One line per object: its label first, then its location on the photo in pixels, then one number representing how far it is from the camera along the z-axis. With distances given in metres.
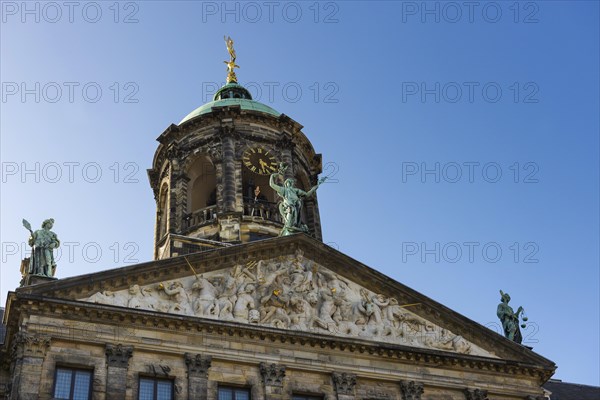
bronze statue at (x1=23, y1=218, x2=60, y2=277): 22.86
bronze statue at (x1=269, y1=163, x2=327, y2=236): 26.48
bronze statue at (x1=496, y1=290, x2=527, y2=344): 27.73
